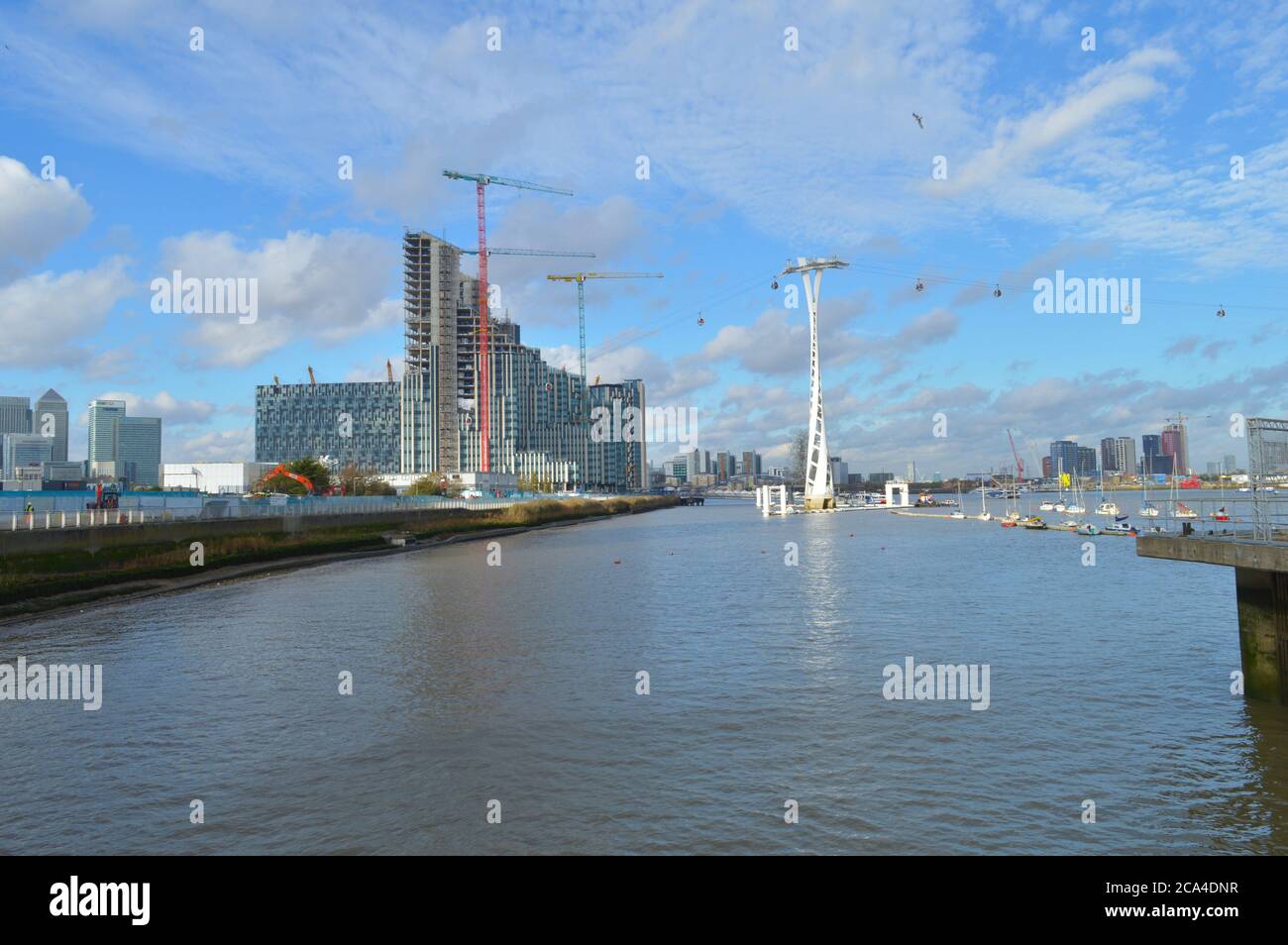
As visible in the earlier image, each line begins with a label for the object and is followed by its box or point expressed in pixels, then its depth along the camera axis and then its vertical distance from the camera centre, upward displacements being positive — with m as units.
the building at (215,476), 170.69 +8.39
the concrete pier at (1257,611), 20.50 -3.04
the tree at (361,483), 140.38 +5.10
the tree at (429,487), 173.62 +5.11
